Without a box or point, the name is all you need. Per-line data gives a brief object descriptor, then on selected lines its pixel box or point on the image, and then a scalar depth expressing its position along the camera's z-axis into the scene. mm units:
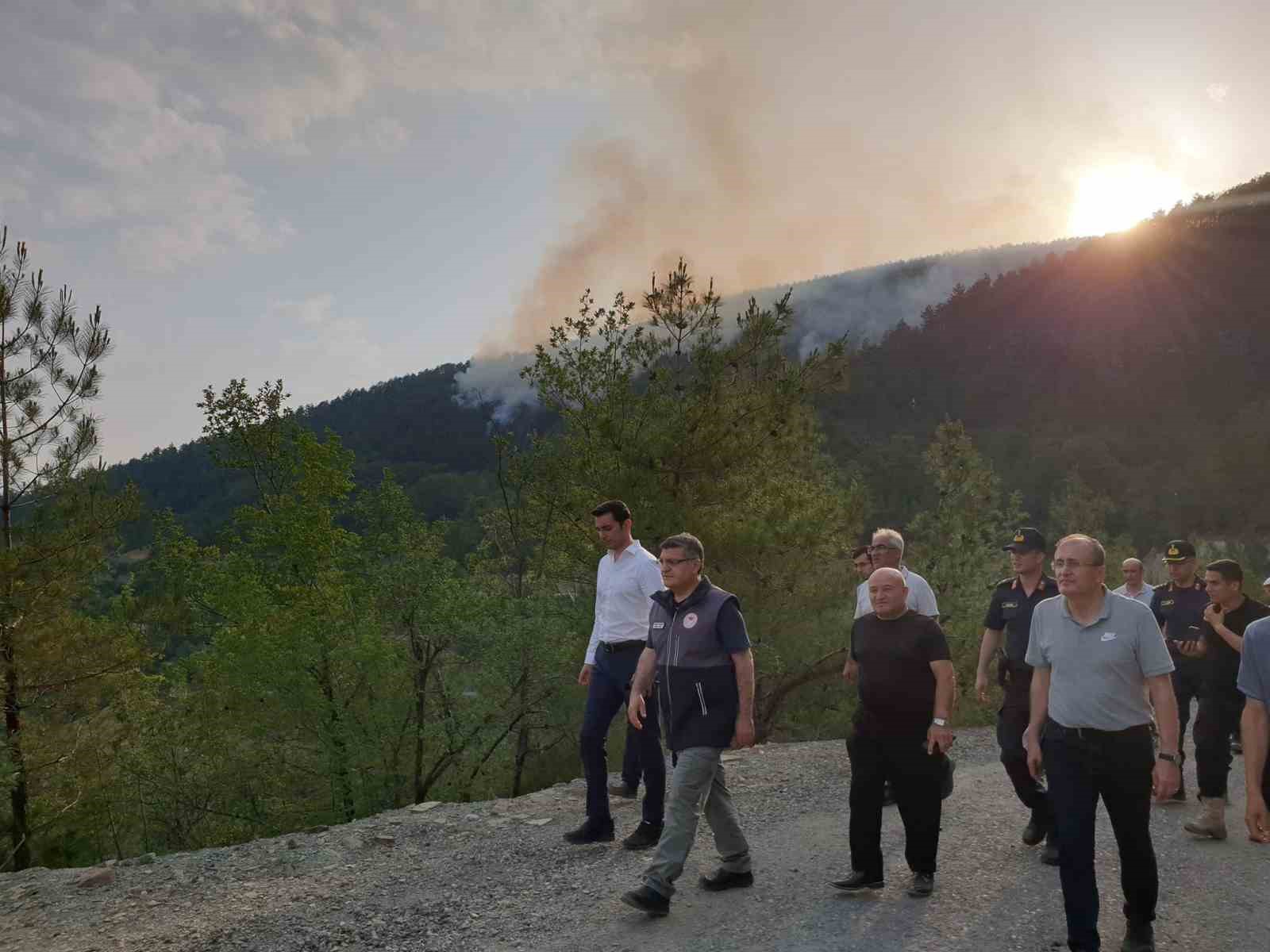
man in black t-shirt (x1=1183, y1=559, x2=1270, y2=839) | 6008
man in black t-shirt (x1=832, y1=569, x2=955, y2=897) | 4465
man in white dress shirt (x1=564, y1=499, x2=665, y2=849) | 5652
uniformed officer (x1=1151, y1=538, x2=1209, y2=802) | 7453
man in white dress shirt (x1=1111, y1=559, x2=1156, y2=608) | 8516
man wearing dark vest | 4387
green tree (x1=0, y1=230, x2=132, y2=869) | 11695
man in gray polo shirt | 3746
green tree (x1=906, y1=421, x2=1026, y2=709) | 15455
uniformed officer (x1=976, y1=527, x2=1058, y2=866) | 5527
